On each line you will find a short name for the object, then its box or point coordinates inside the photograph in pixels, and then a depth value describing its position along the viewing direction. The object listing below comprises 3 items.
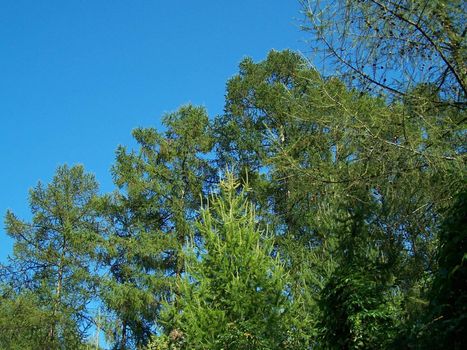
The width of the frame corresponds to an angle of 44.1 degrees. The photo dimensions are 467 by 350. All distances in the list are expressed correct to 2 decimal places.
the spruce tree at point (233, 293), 8.42
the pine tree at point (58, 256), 18.89
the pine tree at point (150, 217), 18.52
